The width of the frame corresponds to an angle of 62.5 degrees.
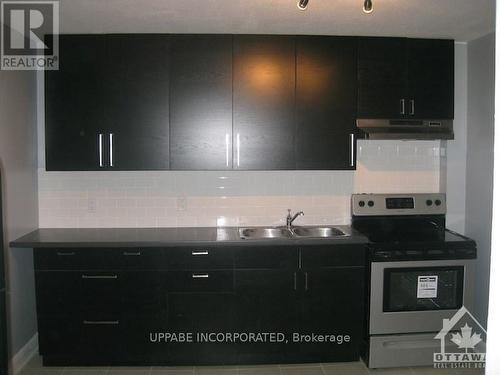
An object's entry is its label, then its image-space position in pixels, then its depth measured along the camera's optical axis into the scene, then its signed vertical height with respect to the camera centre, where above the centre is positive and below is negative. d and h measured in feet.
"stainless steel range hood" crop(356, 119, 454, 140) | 10.52 +1.05
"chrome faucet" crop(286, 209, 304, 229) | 11.36 -1.39
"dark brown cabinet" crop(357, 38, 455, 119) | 10.61 +2.36
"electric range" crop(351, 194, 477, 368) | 9.77 -2.98
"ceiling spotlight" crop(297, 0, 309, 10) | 6.80 +2.75
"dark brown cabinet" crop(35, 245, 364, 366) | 9.70 -3.23
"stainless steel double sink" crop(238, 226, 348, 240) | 11.23 -1.71
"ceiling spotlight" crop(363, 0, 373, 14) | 6.76 +2.72
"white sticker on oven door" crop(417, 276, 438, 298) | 9.87 -2.81
